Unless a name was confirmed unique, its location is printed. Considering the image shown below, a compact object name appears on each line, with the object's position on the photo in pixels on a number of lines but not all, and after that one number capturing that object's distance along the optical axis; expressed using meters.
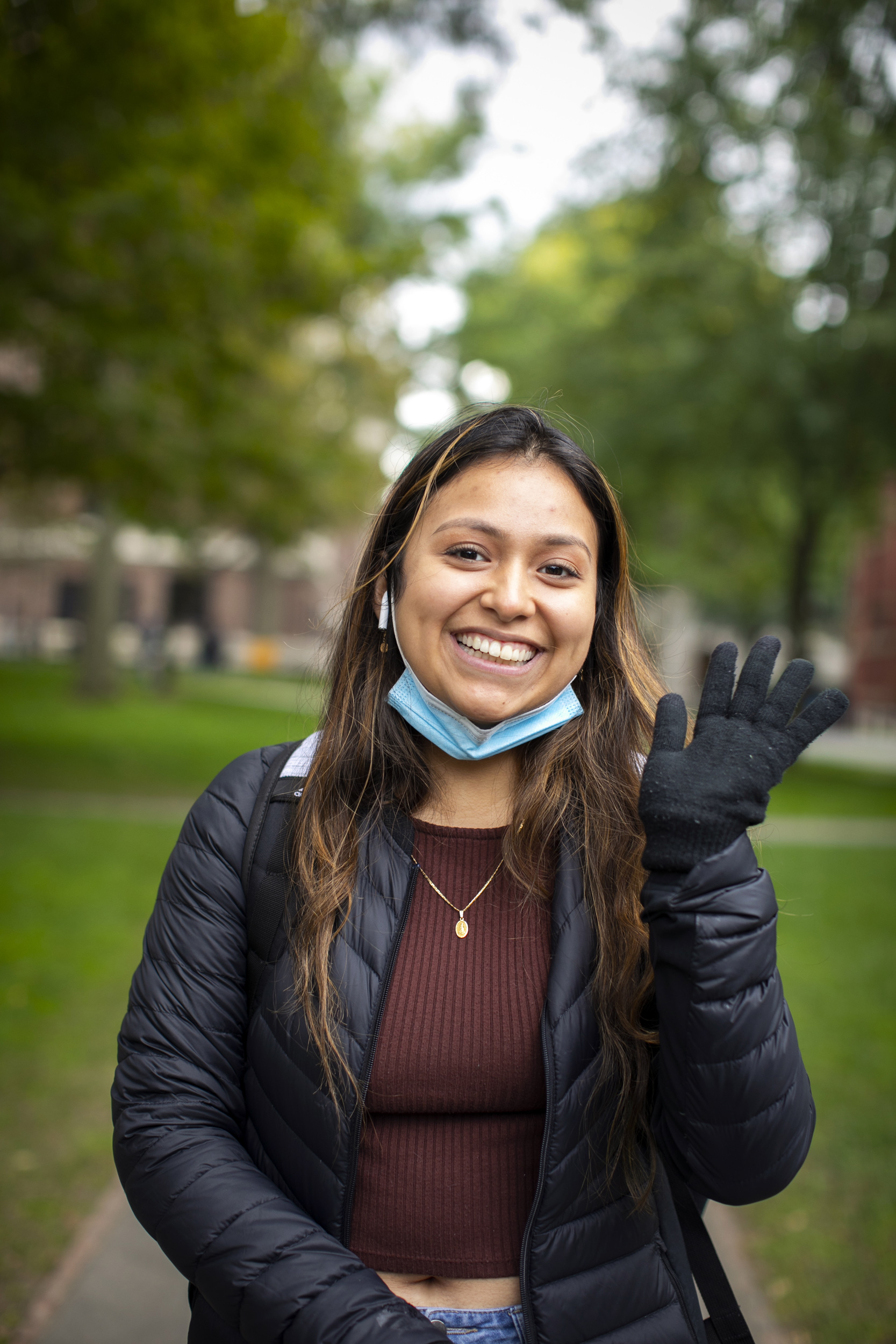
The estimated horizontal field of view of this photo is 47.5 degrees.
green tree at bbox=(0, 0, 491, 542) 7.10
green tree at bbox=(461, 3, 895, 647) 13.48
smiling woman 1.52
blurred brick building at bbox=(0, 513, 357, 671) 37.84
